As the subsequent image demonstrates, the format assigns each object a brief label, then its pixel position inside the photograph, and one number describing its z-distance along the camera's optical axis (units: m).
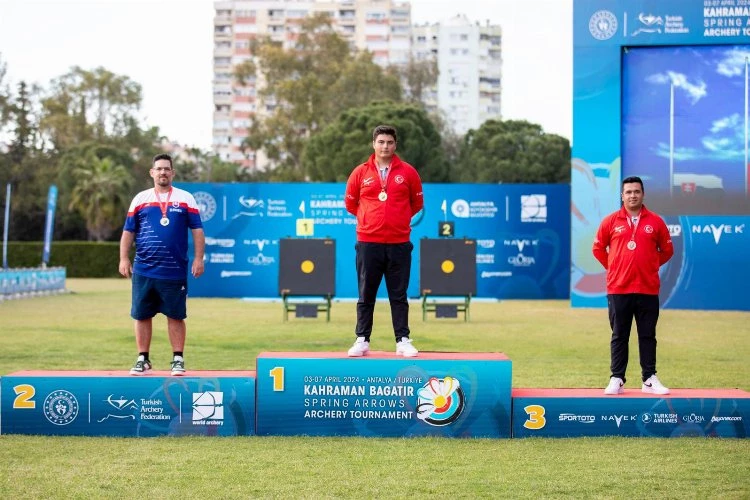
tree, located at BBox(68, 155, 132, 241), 53.69
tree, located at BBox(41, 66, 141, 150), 61.09
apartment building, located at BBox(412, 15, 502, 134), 97.62
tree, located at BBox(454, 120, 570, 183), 52.88
